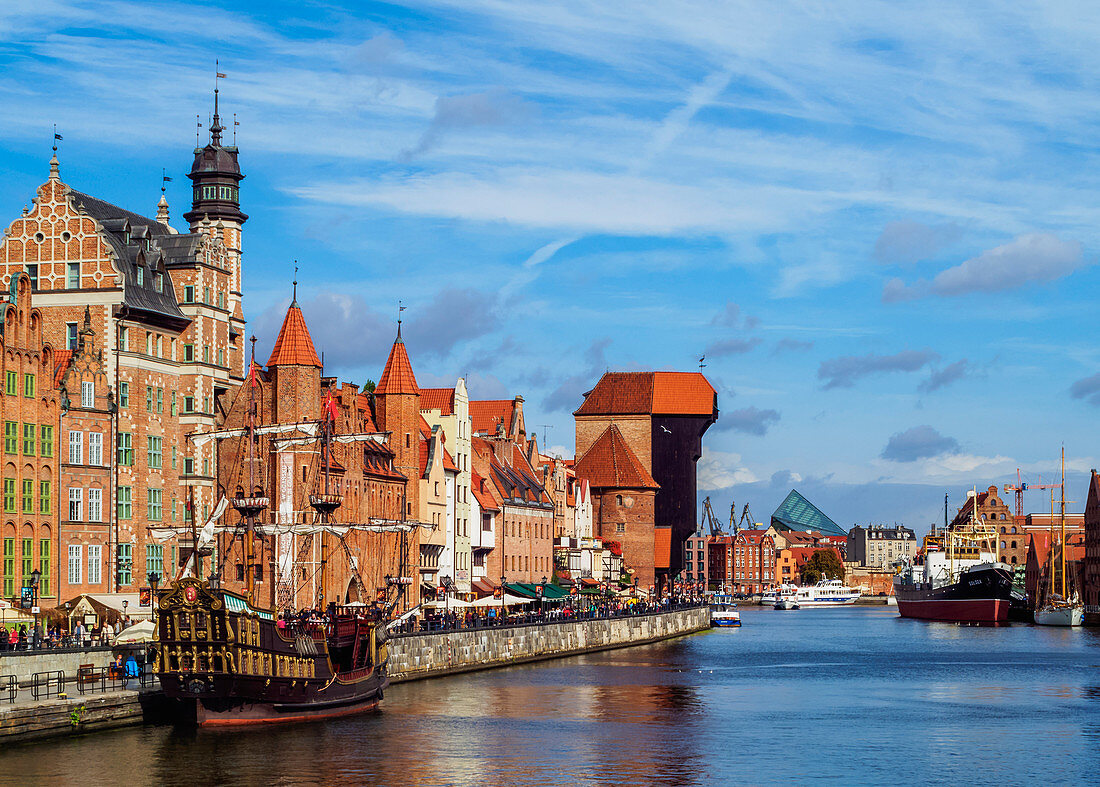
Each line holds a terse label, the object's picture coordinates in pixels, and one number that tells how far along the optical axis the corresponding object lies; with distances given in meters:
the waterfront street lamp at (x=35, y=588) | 69.81
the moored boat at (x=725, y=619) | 182.88
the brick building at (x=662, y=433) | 191.38
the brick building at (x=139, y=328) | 80.81
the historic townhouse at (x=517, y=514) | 130.00
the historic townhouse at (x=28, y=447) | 72.69
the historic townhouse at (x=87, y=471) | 76.69
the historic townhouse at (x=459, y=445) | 116.75
